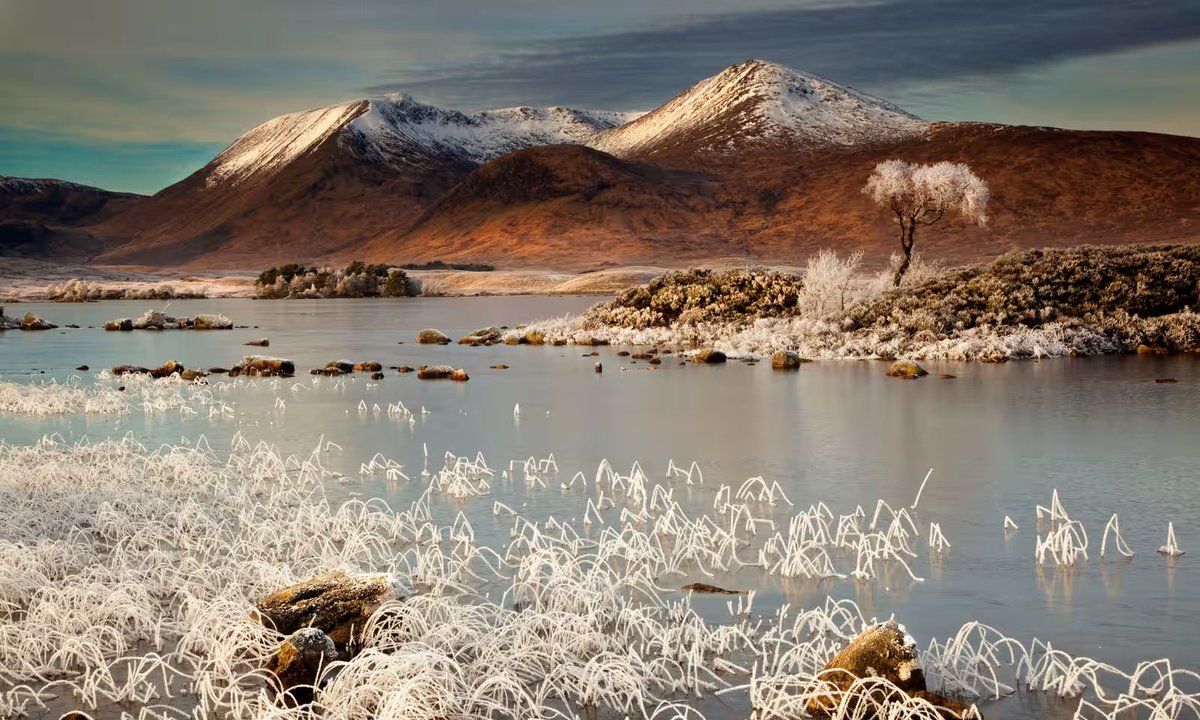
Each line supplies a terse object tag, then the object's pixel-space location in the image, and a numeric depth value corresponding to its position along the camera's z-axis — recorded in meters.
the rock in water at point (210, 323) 54.82
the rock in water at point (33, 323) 53.53
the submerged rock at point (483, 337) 42.62
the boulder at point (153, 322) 55.56
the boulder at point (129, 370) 29.86
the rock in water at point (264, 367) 29.96
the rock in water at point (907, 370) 26.89
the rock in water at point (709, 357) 32.09
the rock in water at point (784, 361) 30.05
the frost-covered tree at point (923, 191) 46.81
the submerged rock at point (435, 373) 29.00
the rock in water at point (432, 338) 42.31
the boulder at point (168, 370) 29.22
